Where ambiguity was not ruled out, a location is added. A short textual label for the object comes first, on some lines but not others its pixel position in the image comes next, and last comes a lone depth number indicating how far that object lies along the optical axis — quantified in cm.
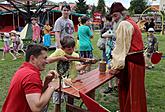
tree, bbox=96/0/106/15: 3426
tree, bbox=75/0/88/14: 3064
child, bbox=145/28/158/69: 549
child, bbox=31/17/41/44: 801
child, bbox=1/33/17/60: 672
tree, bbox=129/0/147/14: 3248
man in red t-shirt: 135
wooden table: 197
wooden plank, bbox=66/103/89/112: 215
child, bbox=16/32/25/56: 723
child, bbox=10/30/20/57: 700
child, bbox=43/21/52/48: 894
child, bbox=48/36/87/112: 206
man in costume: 224
